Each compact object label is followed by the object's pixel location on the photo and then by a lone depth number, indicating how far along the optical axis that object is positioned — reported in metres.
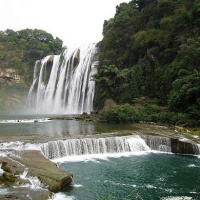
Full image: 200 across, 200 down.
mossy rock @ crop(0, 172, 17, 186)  10.09
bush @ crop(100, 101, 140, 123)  25.83
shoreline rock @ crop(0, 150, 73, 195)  10.13
